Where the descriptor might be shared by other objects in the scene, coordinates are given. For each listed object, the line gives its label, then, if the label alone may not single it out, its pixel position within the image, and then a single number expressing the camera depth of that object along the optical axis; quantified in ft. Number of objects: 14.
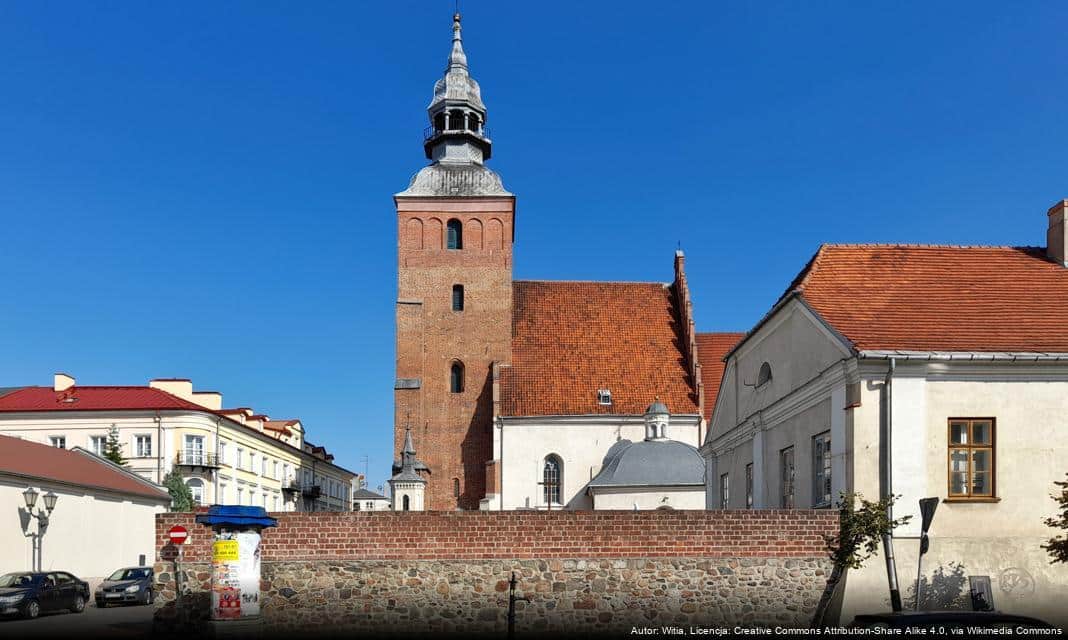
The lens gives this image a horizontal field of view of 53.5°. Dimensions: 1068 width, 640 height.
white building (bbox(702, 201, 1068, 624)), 59.93
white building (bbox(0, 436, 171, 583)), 104.53
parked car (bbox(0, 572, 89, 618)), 83.61
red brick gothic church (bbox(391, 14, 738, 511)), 151.02
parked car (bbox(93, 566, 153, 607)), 96.43
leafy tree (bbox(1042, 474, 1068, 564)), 57.41
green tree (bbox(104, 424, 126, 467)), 160.76
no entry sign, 60.54
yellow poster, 58.08
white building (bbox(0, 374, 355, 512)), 170.40
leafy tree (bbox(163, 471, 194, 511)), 155.74
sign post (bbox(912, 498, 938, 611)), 57.77
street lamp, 99.91
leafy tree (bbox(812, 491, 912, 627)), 59.57
